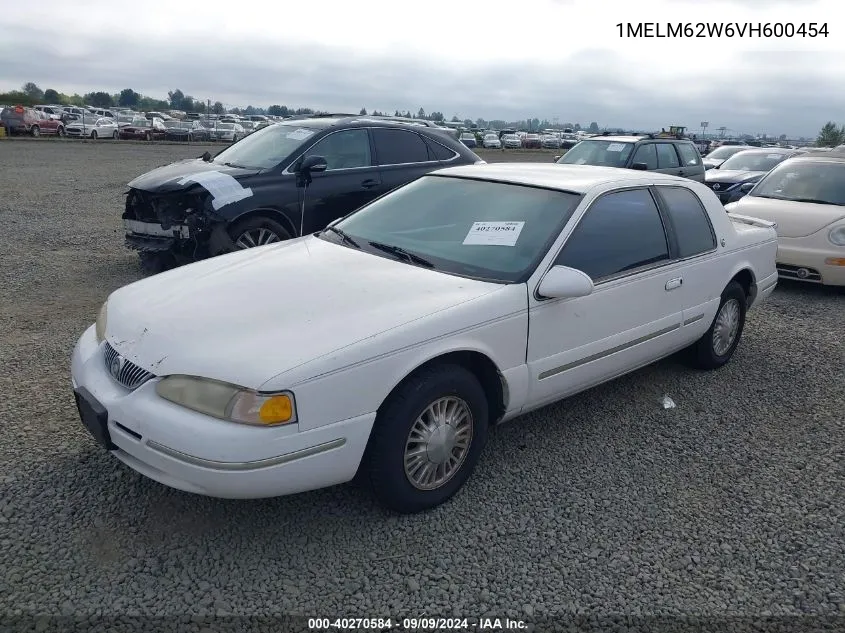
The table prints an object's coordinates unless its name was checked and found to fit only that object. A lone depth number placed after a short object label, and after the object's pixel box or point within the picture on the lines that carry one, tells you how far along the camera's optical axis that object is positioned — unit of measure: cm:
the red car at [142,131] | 3638
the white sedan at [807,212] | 741
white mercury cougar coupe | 269
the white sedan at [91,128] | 3453
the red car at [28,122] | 3256
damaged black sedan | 658
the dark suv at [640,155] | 1125
